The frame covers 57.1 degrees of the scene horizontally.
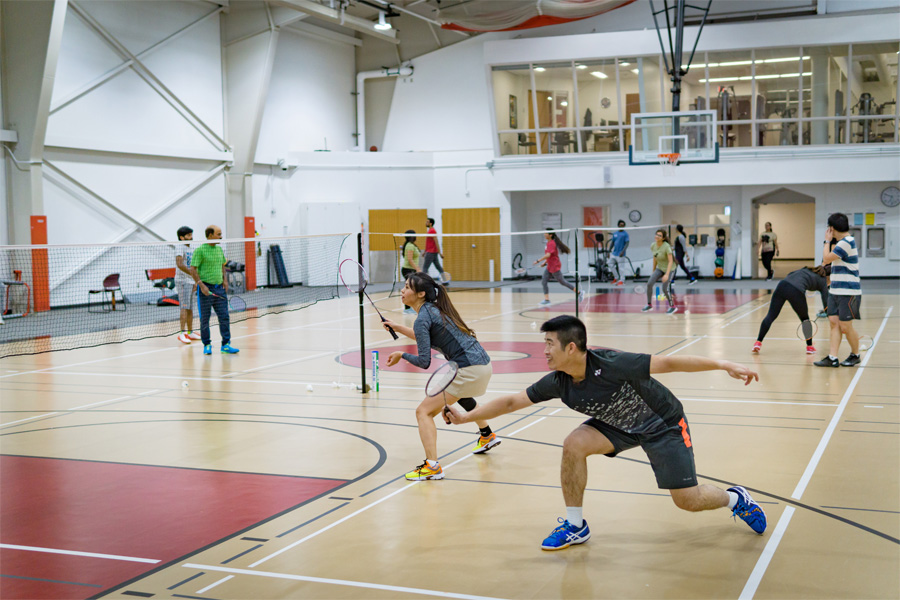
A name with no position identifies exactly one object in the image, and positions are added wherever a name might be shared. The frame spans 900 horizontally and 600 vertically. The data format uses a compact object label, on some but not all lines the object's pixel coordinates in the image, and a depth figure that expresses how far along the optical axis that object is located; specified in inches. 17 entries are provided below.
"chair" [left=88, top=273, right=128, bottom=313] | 883.6
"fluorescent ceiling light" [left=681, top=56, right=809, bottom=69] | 1165.0
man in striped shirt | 454.9
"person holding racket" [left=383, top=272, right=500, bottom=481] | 273.3
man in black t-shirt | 199.5
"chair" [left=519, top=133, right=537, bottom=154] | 1302.9
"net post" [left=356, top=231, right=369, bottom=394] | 426.3
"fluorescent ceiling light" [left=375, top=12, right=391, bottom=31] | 1125.2
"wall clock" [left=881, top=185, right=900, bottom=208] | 1197.7
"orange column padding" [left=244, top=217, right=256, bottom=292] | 1179.3
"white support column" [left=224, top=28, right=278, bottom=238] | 1150.2
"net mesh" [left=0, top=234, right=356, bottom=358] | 737.0
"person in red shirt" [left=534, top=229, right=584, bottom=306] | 850.1
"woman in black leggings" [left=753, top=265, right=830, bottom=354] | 510.0
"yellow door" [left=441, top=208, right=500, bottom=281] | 1359.5
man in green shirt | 557.3
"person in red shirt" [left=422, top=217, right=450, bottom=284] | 908.7
